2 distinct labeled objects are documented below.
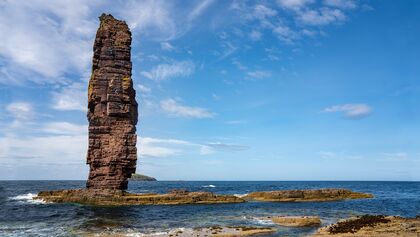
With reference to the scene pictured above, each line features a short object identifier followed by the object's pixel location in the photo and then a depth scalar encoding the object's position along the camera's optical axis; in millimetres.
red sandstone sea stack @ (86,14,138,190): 68312
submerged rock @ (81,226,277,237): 33844
